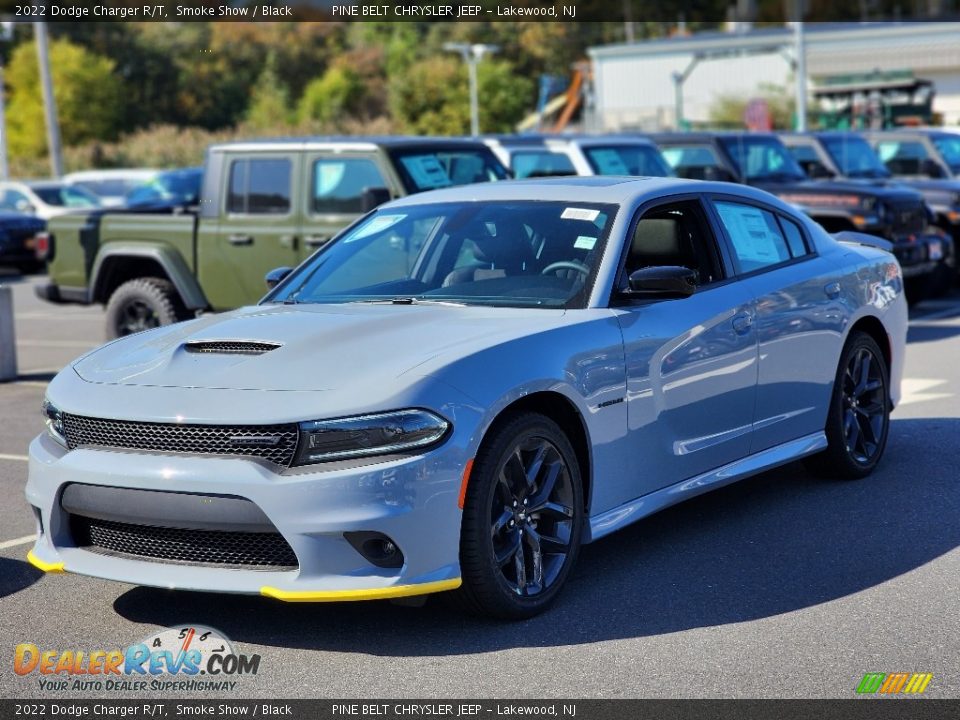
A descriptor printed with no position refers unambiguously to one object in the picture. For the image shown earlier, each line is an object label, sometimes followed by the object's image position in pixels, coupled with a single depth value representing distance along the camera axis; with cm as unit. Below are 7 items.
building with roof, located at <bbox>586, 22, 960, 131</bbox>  5425
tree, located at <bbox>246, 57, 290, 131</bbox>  7288
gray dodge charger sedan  489
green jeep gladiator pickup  1237
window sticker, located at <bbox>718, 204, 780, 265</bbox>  701
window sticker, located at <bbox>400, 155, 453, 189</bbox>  1232
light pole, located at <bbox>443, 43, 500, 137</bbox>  4818
